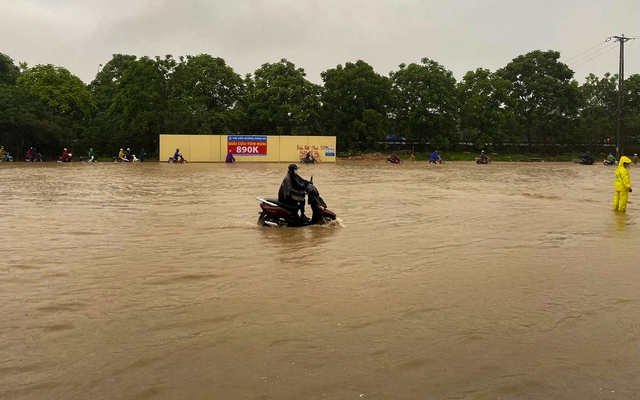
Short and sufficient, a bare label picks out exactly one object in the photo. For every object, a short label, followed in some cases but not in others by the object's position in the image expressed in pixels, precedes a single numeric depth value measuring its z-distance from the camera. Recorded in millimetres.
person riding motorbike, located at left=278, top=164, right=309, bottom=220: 10938
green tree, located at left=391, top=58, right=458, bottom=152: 63000
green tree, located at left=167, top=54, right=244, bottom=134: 53500
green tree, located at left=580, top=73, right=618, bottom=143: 68938
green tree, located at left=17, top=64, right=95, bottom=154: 50622
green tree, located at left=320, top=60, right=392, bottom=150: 60375
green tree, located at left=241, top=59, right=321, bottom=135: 59031
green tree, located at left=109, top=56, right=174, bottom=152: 51125
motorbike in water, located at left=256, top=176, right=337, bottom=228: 11016
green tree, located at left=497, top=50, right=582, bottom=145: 65812
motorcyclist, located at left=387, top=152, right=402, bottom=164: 48844
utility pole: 49494
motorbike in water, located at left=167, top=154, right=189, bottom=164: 45425
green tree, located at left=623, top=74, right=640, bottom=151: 68062
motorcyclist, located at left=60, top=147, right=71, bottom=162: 43406
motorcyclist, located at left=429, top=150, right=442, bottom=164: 48800
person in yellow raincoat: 13252
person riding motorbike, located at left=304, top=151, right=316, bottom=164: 47719
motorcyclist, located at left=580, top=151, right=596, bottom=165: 49619
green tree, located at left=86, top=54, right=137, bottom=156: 52531
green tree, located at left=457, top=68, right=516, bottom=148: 64375
